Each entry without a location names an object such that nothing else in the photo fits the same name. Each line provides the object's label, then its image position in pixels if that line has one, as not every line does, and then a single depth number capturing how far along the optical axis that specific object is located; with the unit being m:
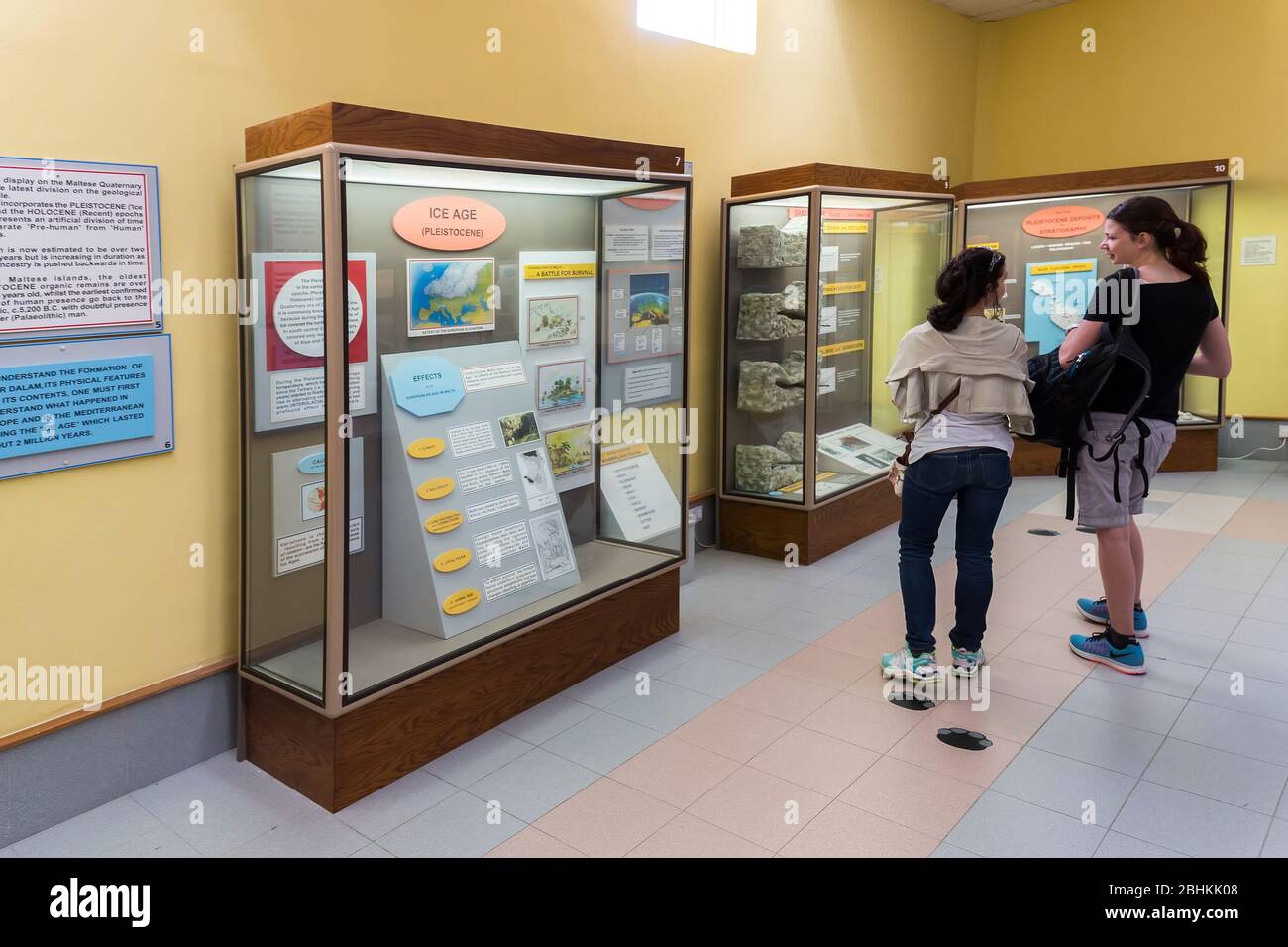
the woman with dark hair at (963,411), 3.36
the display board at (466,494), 3.33
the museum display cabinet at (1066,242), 6.89
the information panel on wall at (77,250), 2.61
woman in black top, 3.52
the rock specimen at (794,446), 5.39
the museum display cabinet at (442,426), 2.88
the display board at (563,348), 3.97
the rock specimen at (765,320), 5.32
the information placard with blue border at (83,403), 2.66
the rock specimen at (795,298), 5.26
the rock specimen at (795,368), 5.33
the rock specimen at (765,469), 5.44
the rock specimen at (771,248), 5.23
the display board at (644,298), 4.20
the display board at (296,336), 2.89
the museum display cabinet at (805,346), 5.24
